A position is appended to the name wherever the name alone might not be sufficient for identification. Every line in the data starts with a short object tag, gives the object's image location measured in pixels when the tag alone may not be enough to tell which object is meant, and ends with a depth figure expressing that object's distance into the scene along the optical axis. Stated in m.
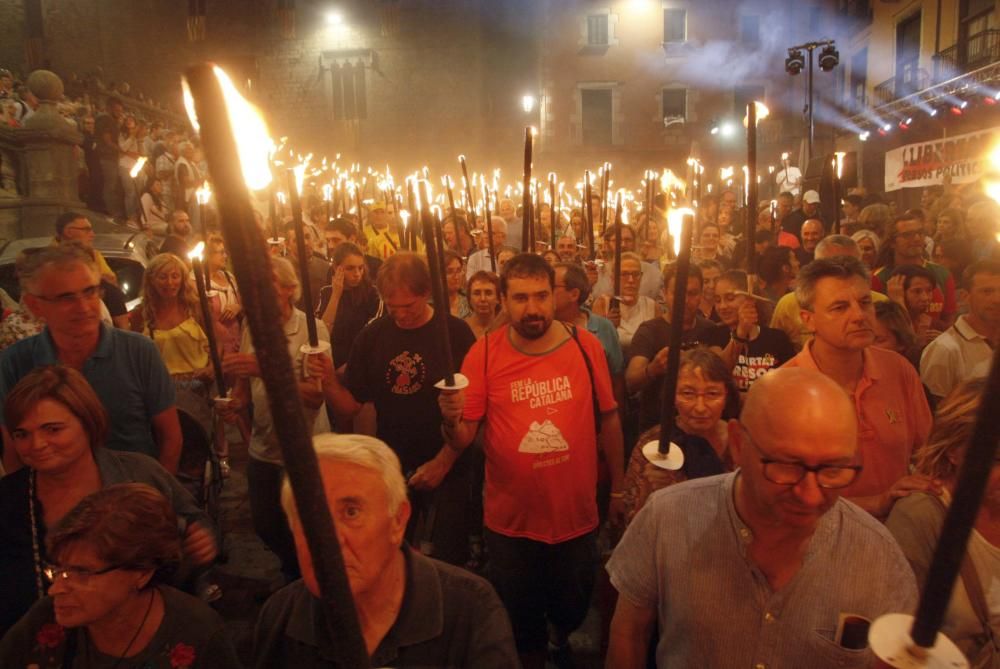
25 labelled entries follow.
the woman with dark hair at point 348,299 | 5.57
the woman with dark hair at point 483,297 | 4.94
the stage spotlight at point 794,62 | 16.08
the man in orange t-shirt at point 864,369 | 2.85
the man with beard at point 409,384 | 4.04
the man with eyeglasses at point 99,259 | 5.38
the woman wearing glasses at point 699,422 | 2.96
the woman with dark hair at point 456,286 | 6.07
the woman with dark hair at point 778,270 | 5.77
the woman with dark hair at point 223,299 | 5.62
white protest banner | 16.23
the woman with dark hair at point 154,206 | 12.45
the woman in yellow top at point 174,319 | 5.04
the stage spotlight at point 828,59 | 15.84
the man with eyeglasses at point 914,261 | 5.62
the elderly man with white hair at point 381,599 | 1.79
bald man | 1.72
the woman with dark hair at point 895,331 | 4.11
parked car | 7.17
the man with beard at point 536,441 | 3.44
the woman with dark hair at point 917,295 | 4.95
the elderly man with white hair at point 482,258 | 7.16
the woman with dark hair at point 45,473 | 2.55
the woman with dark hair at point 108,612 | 2.14
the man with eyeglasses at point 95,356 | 3.13
